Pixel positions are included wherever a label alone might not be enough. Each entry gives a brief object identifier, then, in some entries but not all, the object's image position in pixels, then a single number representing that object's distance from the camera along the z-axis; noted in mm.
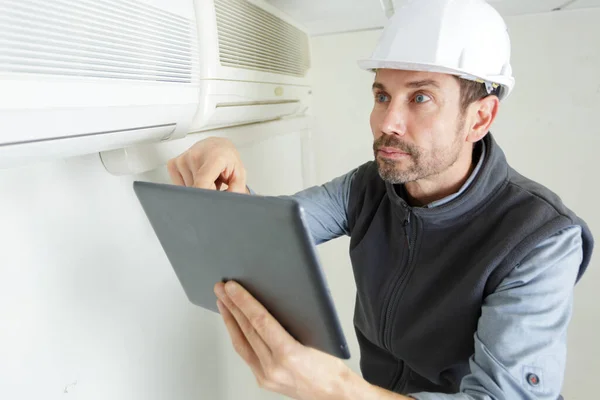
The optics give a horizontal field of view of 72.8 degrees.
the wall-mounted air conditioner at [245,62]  723
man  620
